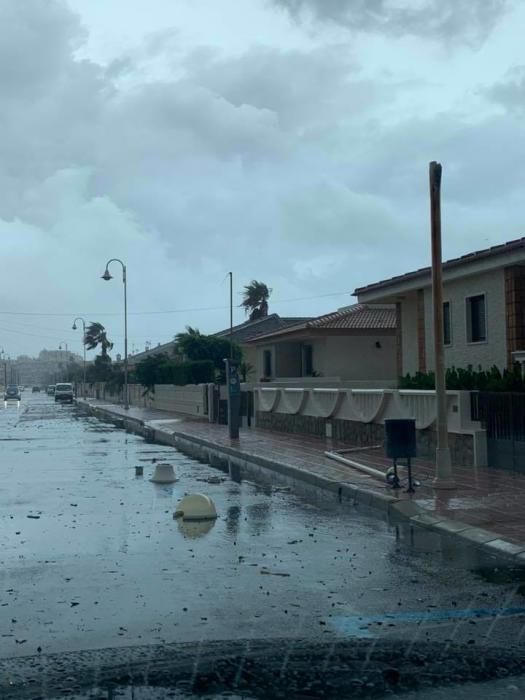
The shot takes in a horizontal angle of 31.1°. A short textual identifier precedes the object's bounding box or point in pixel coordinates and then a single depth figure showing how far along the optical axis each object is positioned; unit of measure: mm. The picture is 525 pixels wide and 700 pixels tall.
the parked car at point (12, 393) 117438
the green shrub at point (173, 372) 53156
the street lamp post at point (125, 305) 56822
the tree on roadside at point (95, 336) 127375
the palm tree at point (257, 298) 86756
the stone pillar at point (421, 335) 27906
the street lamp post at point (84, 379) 107731
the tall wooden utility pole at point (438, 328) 14945
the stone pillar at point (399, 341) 30438
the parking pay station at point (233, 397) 28445
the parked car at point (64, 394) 89875
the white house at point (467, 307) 22875
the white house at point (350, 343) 41344
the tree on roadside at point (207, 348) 56750
